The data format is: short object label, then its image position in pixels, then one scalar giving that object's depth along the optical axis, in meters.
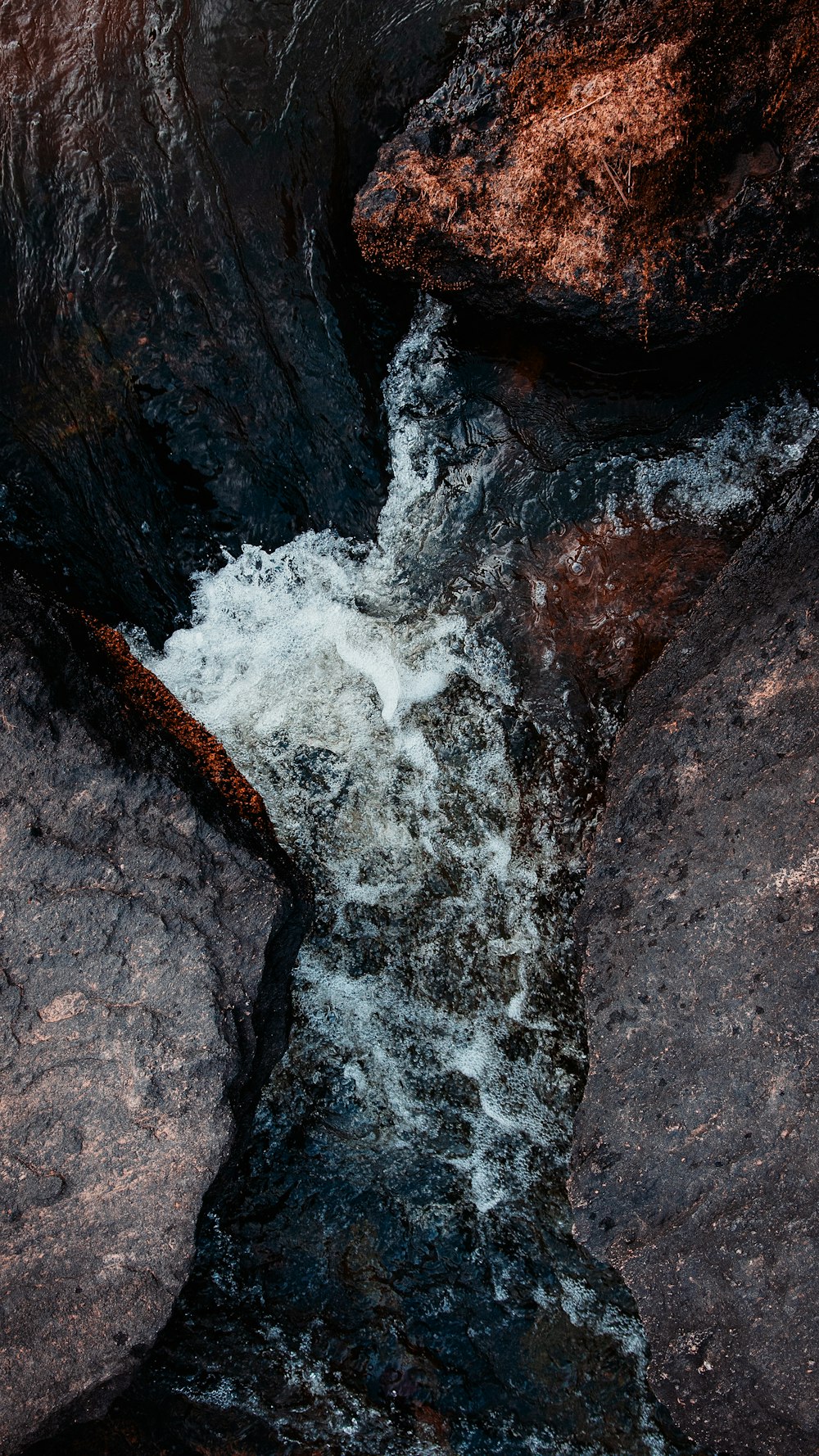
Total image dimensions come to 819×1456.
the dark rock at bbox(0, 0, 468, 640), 2.50
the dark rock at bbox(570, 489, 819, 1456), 2.24
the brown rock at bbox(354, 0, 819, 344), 2.17
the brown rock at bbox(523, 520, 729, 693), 2.77
